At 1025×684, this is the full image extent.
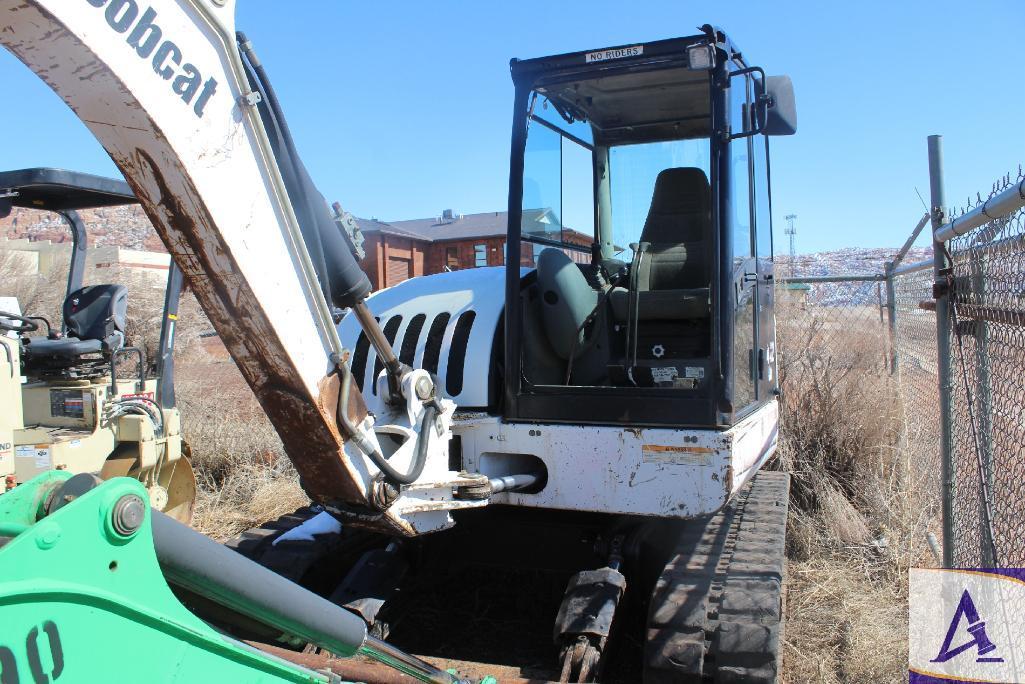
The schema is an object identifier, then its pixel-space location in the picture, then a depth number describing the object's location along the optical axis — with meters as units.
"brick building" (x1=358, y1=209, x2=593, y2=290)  21.59
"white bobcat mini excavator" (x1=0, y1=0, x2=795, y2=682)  2.44
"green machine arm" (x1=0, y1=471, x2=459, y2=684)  1.29
